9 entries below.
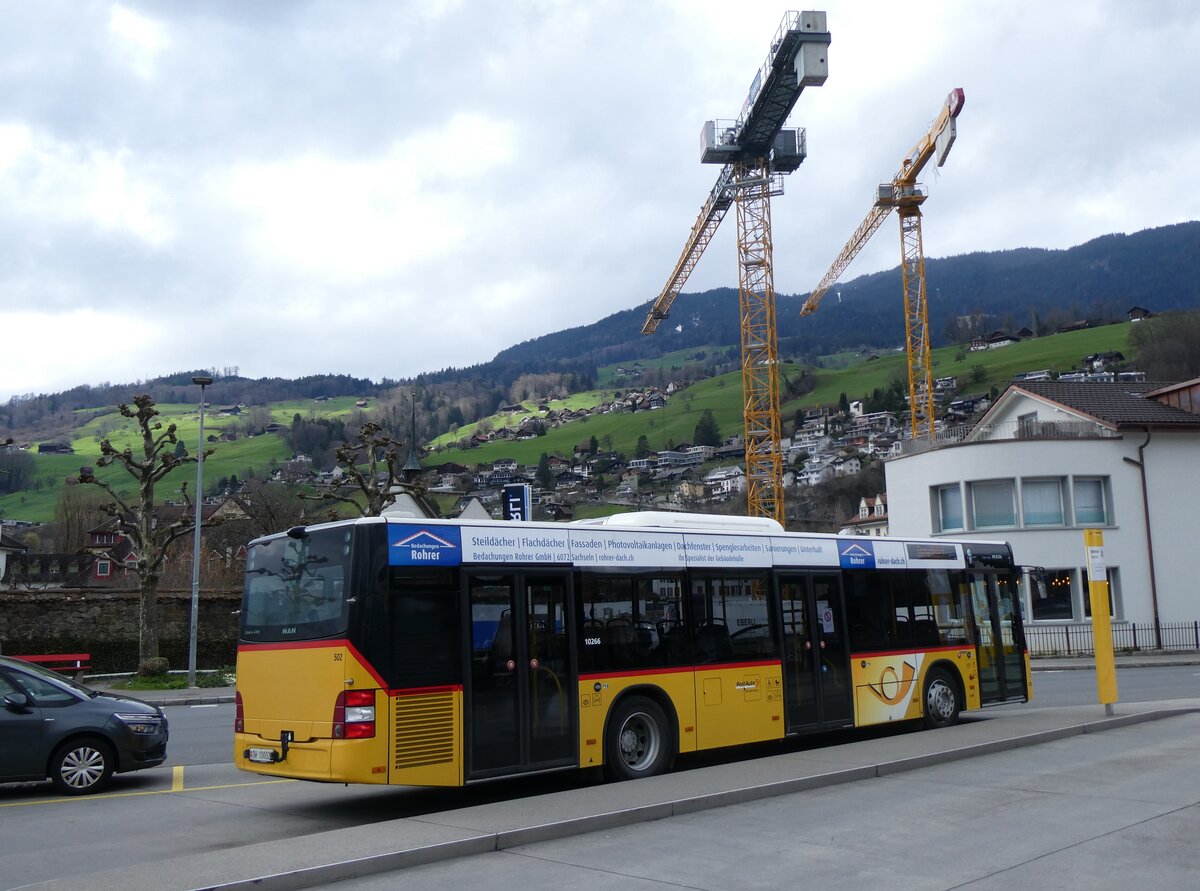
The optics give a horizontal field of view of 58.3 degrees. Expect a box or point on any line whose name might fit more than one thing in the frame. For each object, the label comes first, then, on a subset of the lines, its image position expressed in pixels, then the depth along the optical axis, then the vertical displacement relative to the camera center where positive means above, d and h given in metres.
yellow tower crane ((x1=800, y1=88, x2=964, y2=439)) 77.94 +30.61
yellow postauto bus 10.34 -0.41
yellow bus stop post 16.52 -0.44
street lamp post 29.51 +1.07
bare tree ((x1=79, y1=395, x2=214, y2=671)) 30.34 +2.82
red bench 28.39 -1.14
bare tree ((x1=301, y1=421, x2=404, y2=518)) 35.91 +5.32
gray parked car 12.10 -1.28
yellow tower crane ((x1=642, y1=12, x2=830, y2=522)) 60.97 +26.73
